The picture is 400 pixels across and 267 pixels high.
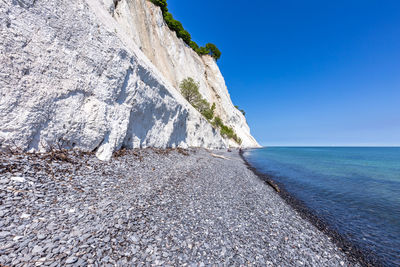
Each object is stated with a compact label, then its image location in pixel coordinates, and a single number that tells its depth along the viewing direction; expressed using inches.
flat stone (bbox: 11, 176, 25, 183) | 172.1
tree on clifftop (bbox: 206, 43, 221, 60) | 2559.1
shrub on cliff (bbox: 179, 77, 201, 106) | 1249.4
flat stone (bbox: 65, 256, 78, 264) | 104.0
